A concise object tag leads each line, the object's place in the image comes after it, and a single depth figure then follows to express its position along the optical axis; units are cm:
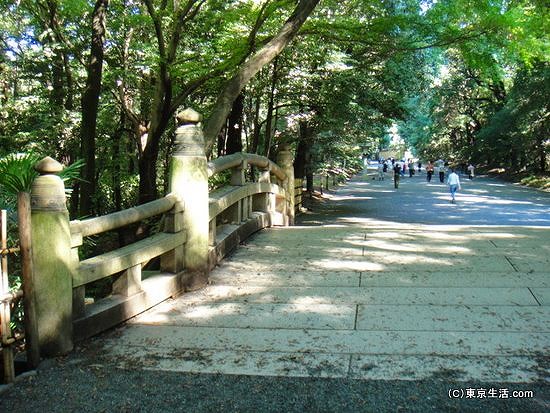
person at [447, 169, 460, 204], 2167
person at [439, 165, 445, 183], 3788
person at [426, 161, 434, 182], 3928
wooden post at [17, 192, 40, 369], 363
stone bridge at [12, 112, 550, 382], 379
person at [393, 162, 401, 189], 3314
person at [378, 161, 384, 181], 4587
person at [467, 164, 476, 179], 4357
